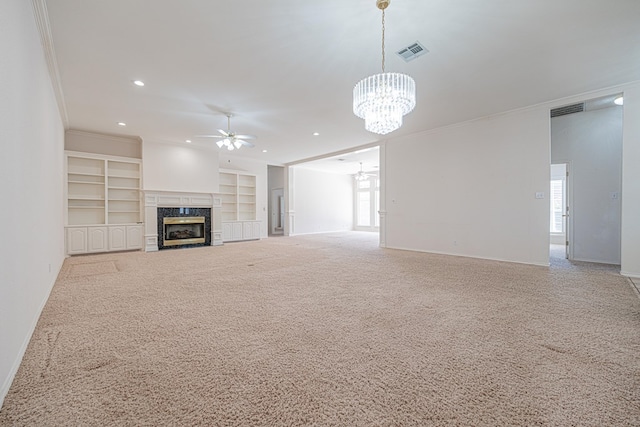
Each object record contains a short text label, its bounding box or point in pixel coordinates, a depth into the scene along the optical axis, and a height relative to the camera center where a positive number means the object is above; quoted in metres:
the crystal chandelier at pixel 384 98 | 2.75 +1.18
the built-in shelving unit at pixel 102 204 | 6.16 +0.18
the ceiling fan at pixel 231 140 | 5.39 +1.47
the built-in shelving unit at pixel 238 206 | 8.88 +0.13
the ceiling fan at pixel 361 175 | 11.07 +1.45
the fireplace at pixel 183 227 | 7.21 -0.48
